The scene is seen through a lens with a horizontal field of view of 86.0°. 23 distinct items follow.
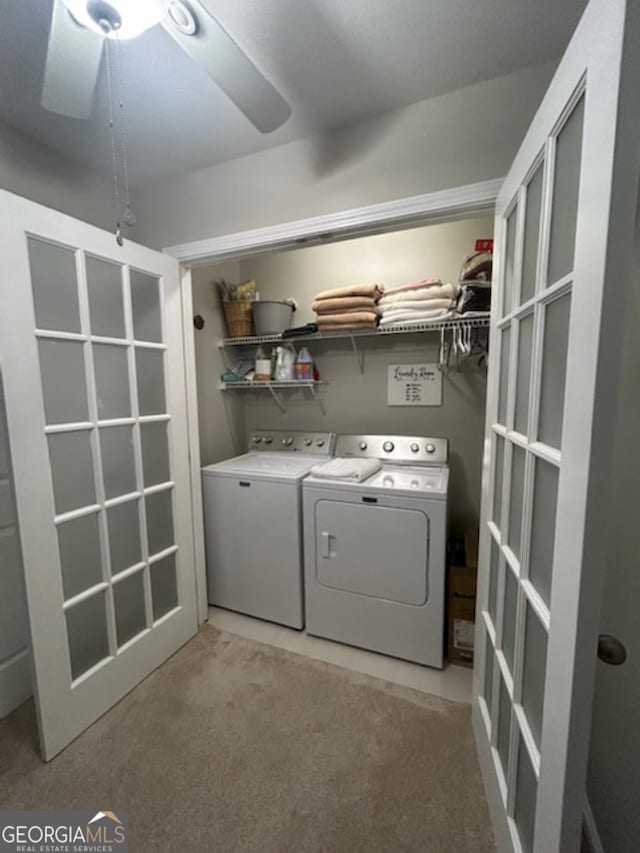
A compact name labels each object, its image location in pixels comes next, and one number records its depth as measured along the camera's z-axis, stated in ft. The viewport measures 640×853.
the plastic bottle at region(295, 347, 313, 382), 7.76
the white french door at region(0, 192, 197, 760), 3.92
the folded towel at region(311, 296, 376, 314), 6.66
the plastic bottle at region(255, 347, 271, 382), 7.91
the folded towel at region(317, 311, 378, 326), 6.63
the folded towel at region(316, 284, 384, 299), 6.66
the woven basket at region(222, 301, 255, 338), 7.83
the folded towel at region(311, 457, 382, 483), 5.95
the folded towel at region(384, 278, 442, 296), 6.22
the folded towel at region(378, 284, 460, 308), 6.13
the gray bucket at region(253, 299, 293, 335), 7.68
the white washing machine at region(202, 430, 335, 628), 6.27
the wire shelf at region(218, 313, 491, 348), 5.89
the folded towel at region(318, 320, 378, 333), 6.68
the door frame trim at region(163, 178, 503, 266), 4.22
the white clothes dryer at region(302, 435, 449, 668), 5.36
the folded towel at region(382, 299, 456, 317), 6.13
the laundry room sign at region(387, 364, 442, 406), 7.26
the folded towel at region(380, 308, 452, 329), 6.14
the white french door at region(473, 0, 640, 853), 1.76
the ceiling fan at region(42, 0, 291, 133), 2.55
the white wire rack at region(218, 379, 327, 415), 7.79
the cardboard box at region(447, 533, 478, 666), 5.53
